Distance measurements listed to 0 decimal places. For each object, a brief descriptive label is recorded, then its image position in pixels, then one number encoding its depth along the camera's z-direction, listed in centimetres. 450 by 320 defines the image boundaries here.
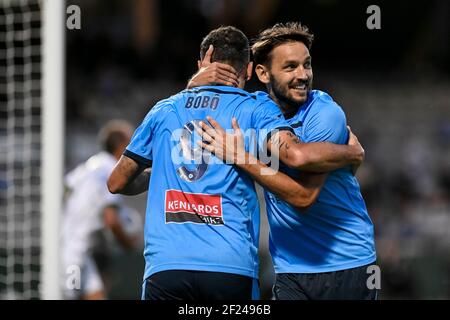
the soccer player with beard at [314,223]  968
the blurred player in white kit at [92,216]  1631
